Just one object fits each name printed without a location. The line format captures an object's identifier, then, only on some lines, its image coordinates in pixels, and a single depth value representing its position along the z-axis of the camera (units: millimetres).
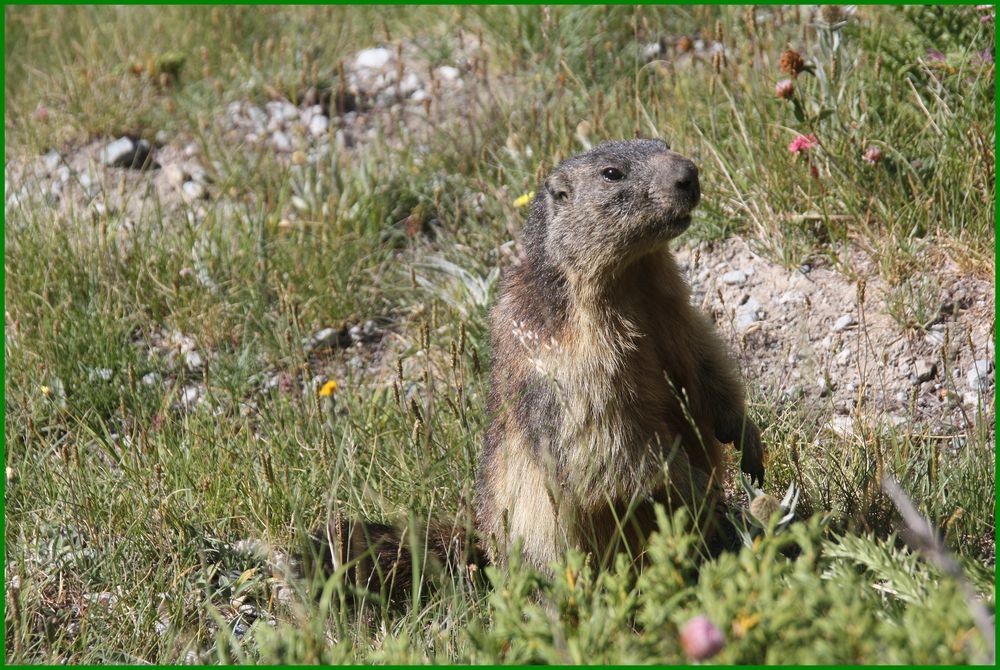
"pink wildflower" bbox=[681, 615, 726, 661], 4773
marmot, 8328
